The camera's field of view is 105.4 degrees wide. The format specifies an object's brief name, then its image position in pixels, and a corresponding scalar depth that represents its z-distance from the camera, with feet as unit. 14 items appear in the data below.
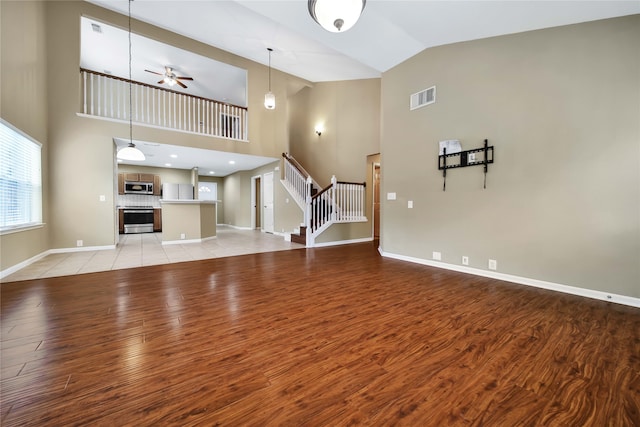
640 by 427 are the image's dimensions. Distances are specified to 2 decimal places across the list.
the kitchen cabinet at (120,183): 28.25
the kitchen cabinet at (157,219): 29.65
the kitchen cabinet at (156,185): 30.32
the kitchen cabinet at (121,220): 26.98
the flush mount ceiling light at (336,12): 6.61
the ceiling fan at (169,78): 21.76
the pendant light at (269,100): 19.60
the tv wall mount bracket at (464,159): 11.28
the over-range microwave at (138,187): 28.68
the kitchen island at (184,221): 20.03
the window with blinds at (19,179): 10.82
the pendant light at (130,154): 14.55
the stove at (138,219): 27.68
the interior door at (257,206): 32.22
